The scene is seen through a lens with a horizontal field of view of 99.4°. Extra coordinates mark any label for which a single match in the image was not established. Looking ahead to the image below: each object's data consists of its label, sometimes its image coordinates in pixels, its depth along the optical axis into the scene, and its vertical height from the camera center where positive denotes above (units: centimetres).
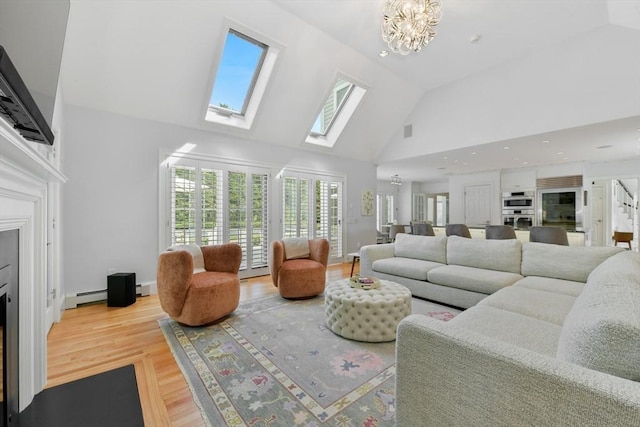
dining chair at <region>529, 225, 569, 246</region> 390 -33
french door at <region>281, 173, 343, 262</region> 547 +11
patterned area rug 156 -115
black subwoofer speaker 338 -97
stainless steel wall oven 757 +12
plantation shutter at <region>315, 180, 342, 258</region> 605 +0
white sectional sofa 75 -51
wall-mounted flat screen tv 100 +69
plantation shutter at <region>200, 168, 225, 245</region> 438 +10
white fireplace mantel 130 -16
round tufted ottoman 239 -90
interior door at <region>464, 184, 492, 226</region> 821 +27
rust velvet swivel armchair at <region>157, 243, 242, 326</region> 265 -79
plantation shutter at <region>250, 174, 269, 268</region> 498 -13
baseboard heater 337 -108
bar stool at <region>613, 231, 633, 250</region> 658 -59
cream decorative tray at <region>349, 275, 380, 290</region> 280 -74
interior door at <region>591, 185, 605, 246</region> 690 -8
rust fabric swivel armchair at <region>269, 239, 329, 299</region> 358 -80
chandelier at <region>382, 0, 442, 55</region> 268 +196
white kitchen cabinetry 762 +95
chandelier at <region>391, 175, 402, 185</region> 836 +102
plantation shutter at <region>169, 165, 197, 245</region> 412 +14
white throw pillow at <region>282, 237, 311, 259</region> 395 -51
